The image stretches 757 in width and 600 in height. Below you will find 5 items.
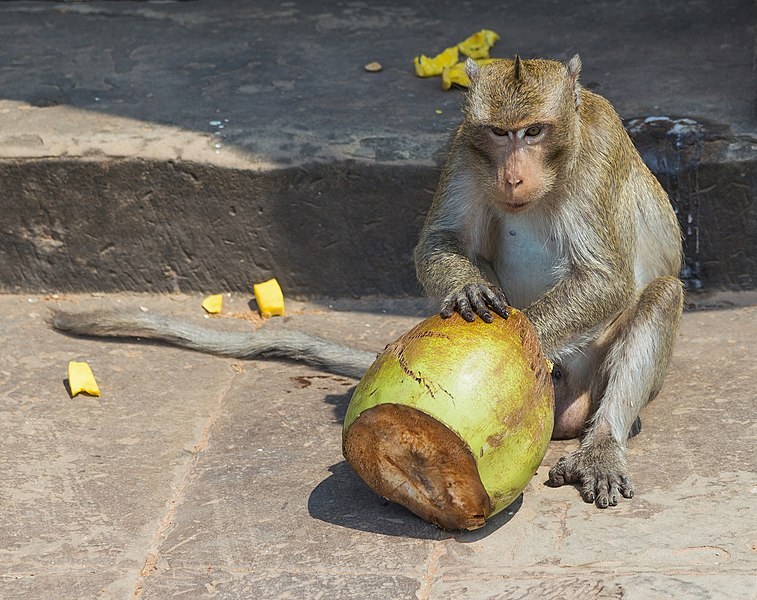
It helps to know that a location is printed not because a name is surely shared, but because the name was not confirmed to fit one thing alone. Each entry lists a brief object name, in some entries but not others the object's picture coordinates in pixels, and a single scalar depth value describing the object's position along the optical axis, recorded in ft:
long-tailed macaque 29.19
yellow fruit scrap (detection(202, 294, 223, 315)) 41.04
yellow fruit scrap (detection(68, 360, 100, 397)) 35.47
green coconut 26.27
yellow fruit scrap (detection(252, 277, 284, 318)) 40.81
